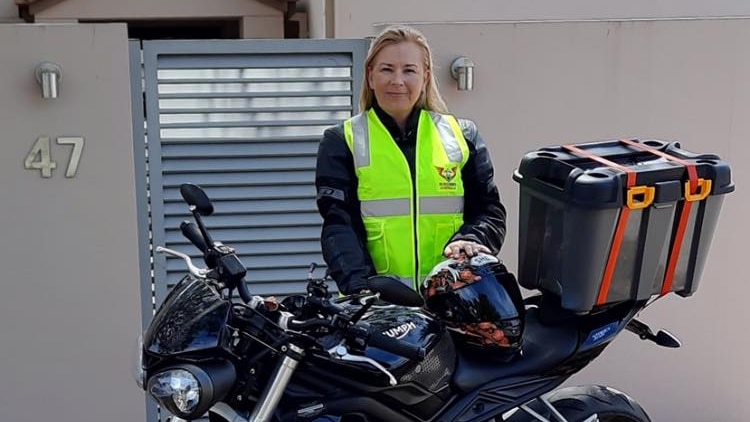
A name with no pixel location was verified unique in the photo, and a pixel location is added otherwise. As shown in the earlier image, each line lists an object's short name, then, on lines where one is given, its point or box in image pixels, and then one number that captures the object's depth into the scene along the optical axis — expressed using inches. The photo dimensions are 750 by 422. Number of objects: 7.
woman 121.5
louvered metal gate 181.3
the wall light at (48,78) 171.5
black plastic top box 106.3
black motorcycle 89.5
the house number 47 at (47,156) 175.5
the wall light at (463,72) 182.1
